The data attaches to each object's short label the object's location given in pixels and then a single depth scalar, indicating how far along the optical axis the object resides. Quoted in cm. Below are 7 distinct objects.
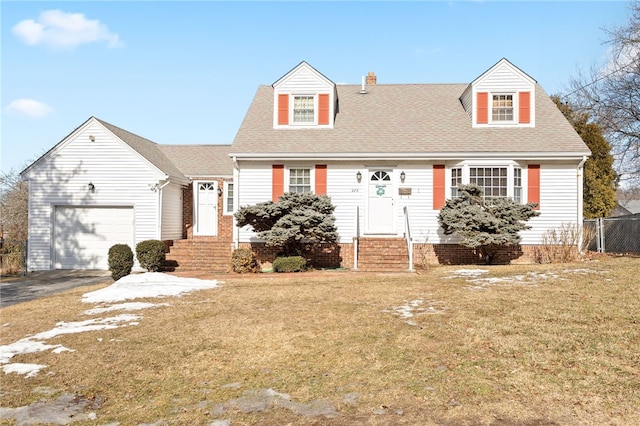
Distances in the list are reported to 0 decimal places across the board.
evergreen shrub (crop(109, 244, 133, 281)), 1315
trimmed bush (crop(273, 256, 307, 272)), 1293
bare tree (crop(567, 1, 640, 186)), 1858
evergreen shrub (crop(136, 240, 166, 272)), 1380
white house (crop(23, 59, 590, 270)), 1459
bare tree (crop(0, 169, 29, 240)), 2077
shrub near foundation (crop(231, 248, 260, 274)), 1329
